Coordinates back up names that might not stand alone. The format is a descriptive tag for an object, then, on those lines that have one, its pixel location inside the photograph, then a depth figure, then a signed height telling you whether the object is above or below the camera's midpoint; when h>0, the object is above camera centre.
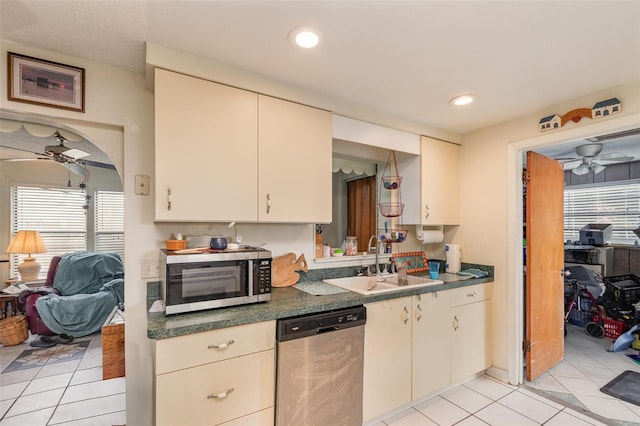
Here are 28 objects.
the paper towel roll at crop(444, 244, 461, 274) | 2.87 -0.43
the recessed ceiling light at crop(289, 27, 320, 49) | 1.45 +0.89
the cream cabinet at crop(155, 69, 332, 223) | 1.63 +0.36
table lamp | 3.99 -0.47
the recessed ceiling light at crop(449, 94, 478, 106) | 2.17 +0.85
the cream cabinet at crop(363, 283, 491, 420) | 1.99 -1.00
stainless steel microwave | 1.51 -0.35
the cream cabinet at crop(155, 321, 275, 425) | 1.34 -0.79
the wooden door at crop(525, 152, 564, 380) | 2.62 -0.48
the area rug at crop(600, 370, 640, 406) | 2.35 -1.47
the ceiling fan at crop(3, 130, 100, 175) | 2.49 +0.61
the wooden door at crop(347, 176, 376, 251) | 2.91 +0.06
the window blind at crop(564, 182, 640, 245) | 4.50 +0.07
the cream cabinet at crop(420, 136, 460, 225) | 2.77 +0.31
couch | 3.53 -1.03
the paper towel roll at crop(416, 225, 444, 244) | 2.95 -0.22
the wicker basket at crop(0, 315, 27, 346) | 3.40 -1.35
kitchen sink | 2.47 -0.58
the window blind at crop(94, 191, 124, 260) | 4.89 -0.13
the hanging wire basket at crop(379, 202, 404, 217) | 2.73 +0.04
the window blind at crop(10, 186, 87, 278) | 4.32 -0.06
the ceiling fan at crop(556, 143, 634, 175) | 3.49 +0.69
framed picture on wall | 1.52 +0.71
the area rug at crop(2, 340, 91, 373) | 3.00 -1.54
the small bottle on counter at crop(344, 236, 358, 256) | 2.68 -0.30
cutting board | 2.16 -0.42
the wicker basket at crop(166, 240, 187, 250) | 1.70 -0.18
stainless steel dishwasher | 1.60 -0.89
